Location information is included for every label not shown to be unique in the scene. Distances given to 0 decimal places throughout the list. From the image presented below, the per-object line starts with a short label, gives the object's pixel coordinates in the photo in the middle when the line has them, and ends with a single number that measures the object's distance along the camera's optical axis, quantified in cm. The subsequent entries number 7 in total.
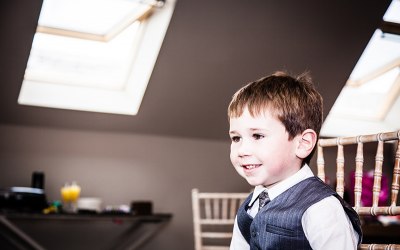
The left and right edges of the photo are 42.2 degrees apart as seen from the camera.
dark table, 377
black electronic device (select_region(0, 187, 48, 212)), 341
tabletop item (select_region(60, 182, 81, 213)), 378
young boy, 116
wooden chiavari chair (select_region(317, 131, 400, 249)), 149
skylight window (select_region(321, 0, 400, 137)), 470
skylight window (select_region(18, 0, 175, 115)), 385
